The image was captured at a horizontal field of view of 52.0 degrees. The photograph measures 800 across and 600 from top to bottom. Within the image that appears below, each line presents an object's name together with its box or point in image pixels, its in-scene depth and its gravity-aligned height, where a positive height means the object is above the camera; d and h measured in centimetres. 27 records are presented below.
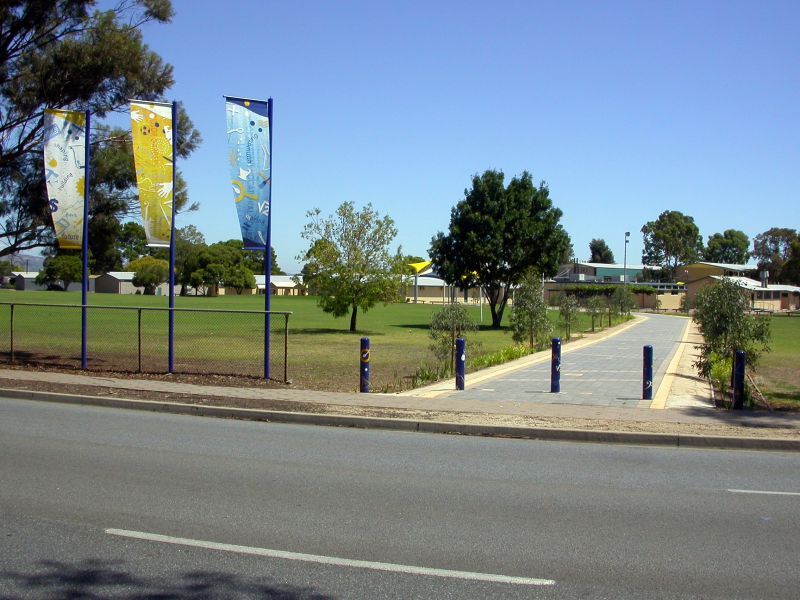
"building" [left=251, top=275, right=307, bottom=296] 14909 +116
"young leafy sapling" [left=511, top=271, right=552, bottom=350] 2961 -78
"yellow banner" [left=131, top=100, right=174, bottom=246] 1827 +278
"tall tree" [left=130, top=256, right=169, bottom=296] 12062 +214
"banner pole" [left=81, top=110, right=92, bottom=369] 1936 +104
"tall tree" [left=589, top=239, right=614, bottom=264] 17775 +995
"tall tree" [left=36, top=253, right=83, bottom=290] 12681 +266
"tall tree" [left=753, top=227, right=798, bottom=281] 13825 +975
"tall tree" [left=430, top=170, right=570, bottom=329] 4731 +350
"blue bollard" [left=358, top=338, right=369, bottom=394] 1562 -147
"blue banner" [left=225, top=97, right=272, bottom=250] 1714 +261
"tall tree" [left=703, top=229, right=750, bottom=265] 15100 +976
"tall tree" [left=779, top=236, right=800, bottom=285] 9206 +396
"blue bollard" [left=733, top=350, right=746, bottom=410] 1431 -139
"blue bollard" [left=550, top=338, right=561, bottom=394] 1619 -151
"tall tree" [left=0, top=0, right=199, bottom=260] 2075 +545
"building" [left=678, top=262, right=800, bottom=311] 9838 +152
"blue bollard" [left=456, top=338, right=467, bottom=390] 1587 -132
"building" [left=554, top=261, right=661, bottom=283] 12337 +397
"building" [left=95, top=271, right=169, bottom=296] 13225 +84
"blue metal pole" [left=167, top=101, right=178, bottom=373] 1820 +45
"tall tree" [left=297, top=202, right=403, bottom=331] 4075 +148
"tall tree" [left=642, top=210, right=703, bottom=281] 14138 +1025
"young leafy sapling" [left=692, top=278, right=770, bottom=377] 1864 -55
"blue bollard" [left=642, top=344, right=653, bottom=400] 1548 -143
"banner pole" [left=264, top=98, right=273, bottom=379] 1717 +3
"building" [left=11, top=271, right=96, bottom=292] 13550 +69
